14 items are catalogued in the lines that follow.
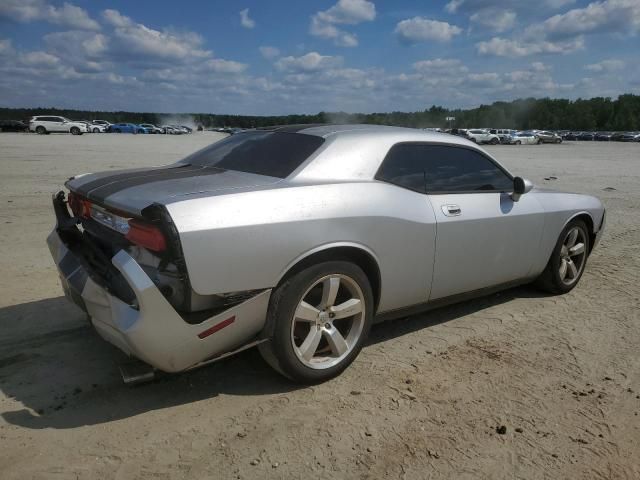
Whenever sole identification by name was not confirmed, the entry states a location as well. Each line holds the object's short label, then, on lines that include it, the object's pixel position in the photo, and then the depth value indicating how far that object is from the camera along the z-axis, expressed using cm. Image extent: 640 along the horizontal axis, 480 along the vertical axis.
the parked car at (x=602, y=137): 7089
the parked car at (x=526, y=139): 5285
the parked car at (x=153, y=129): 7069
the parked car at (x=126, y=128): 6894
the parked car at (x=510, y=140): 5237
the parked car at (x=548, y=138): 5612
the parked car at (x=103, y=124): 6321
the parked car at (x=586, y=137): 7180
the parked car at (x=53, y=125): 4738
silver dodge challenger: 267
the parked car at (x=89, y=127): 5702
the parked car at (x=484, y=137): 5053
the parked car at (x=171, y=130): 7299
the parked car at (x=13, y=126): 5144
